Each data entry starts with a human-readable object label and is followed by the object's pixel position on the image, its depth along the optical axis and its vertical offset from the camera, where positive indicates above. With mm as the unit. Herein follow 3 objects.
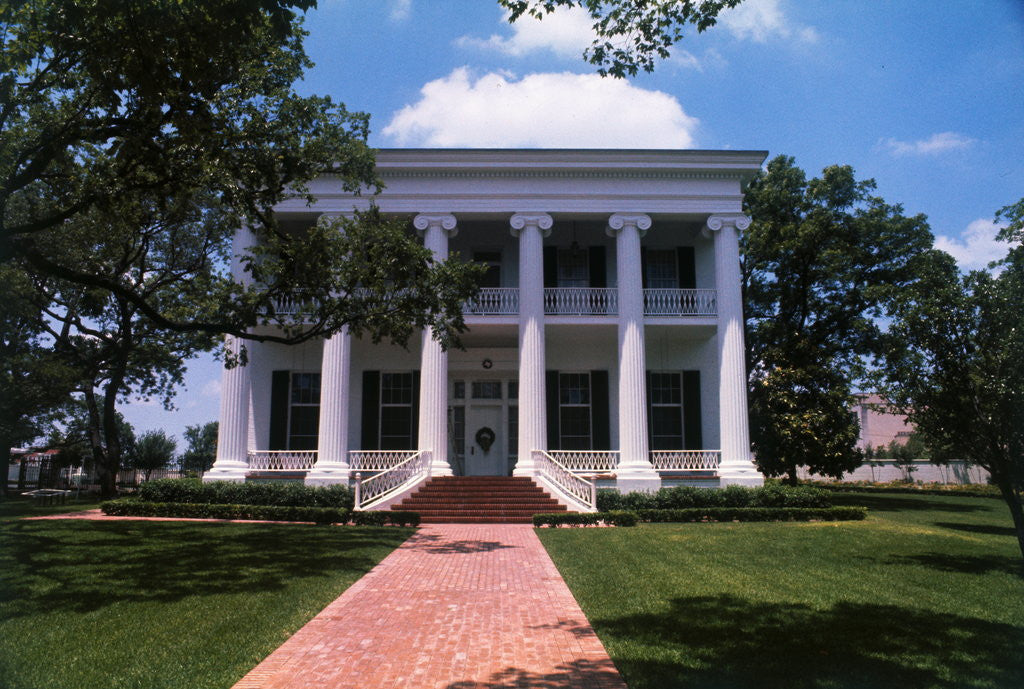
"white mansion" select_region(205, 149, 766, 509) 18406 +2132
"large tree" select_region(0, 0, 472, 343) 7789 +4227
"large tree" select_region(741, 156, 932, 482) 20094 +4419
